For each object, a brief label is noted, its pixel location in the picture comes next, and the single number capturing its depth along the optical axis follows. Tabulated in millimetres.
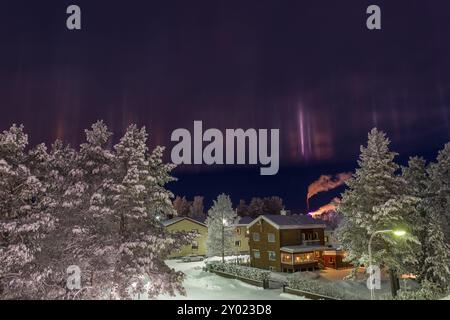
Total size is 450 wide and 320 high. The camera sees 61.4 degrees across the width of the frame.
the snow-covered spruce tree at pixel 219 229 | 60188
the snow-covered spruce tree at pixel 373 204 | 28328
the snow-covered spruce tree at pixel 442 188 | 32938
